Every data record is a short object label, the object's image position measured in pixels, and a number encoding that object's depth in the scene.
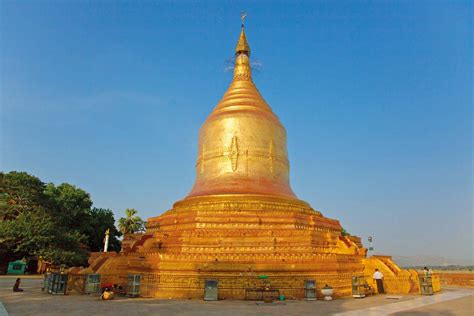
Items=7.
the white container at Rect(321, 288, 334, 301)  14.71
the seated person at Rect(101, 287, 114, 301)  13.72
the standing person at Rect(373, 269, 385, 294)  17.48
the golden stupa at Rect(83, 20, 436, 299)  15.02
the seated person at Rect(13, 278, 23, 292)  16.25
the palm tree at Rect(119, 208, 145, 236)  43.81
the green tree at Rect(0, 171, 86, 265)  26.20
